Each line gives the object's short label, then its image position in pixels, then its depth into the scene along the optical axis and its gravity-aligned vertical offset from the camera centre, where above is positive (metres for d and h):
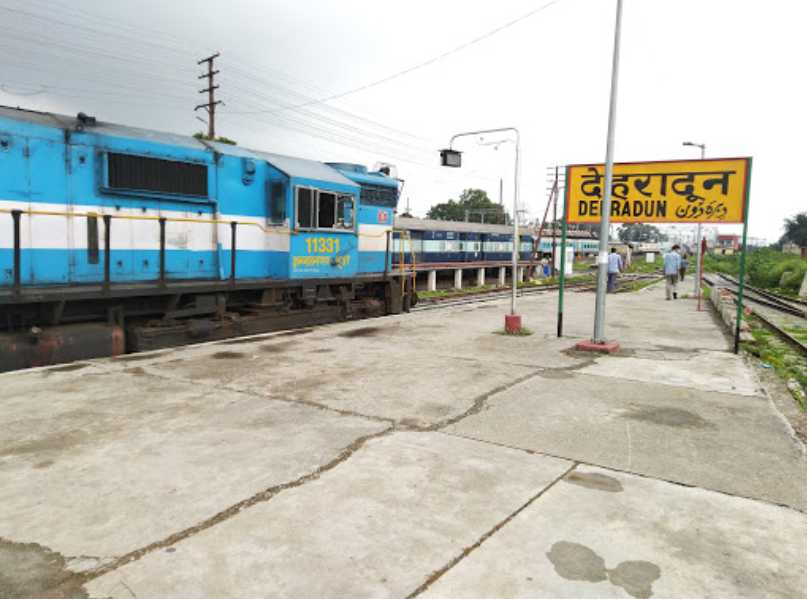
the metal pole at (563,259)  10.45 +0.02
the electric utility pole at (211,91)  32.19 +9.21
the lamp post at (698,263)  19.05 +0.05
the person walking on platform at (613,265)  19.92 -0.12
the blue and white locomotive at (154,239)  7.37 +0.14
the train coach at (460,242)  25.88 +0.82
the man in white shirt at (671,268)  18.56 -0.15
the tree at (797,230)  91.81 +6.41
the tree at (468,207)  99.81 +9.13
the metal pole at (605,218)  8.99 +0.73
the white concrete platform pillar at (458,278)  29.14 -1.12
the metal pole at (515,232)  10.74 +0.51
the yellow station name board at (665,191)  9.25 +1.26
